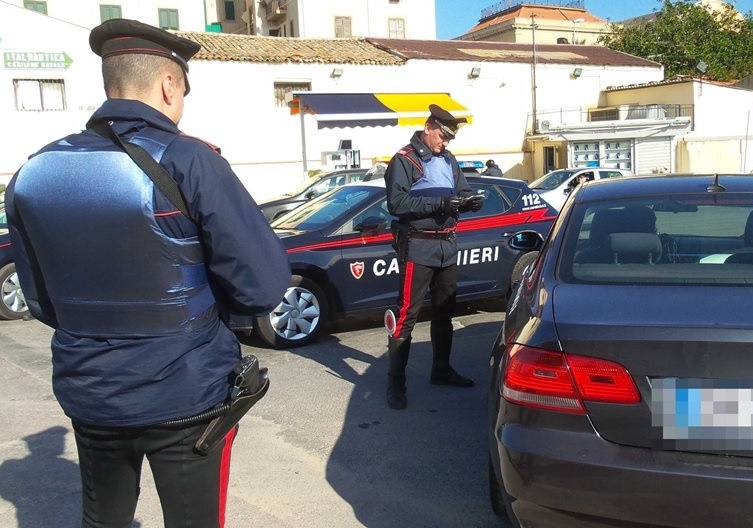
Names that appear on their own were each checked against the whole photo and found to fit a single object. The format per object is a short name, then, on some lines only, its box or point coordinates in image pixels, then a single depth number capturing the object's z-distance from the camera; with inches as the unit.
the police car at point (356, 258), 252.5
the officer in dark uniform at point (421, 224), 180.9
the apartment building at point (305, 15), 1621.6
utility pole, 1219.9
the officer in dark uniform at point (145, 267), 69.8
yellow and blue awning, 950.4
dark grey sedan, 87.7
